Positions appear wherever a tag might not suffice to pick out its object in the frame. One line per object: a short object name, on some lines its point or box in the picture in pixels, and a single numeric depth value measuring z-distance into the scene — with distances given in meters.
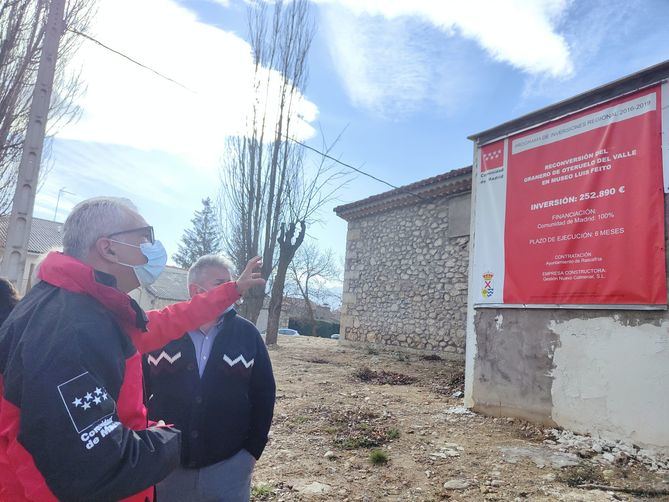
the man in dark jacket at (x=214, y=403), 2.12
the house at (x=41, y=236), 28.34
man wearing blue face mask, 1.13
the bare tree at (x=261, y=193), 12.93
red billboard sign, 4.30
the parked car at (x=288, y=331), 24.97
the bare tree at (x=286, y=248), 13.56
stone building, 10.27
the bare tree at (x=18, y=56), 6.84
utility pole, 4.71
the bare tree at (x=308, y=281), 36.03
